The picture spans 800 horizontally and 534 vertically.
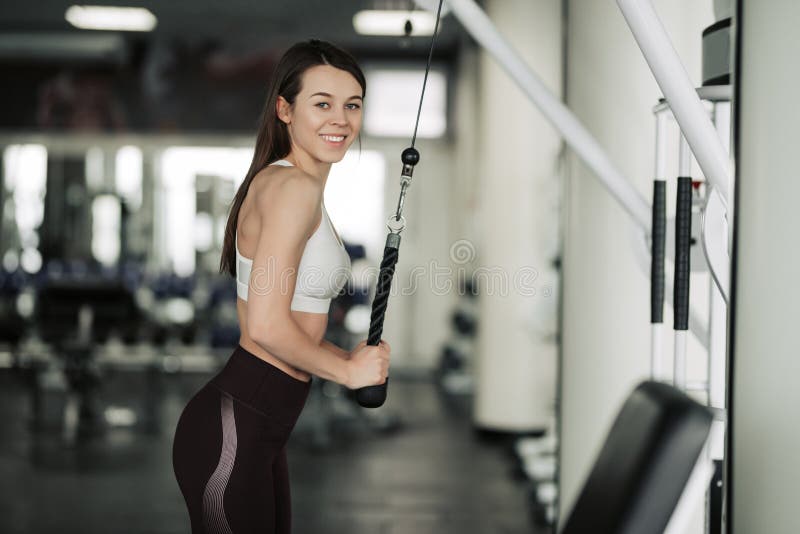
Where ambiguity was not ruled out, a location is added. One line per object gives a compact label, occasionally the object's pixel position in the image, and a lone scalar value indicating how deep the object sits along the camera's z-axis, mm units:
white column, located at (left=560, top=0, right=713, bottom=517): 4131
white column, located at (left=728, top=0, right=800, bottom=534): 2651
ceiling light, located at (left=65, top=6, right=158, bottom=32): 12239
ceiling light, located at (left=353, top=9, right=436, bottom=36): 11631
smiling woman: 2912
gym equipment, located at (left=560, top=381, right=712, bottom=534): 2441
